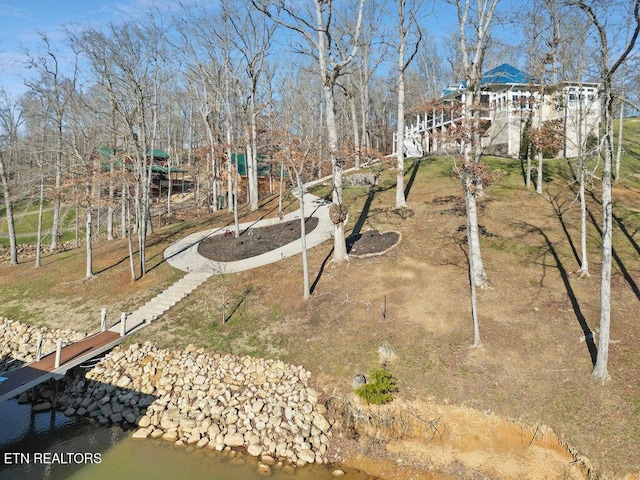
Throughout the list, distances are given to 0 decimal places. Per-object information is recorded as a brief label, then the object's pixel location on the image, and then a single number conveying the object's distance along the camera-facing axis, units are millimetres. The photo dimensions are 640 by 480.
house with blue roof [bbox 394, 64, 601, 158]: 30328
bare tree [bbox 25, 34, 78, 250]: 21328
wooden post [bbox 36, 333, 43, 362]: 12773
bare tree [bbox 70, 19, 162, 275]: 18906
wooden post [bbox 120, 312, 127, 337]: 14414
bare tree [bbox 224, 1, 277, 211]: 26203
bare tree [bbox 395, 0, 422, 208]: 21484
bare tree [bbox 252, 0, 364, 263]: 15484
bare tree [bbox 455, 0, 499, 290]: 14156
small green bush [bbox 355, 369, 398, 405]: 10180
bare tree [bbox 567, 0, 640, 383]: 9297
